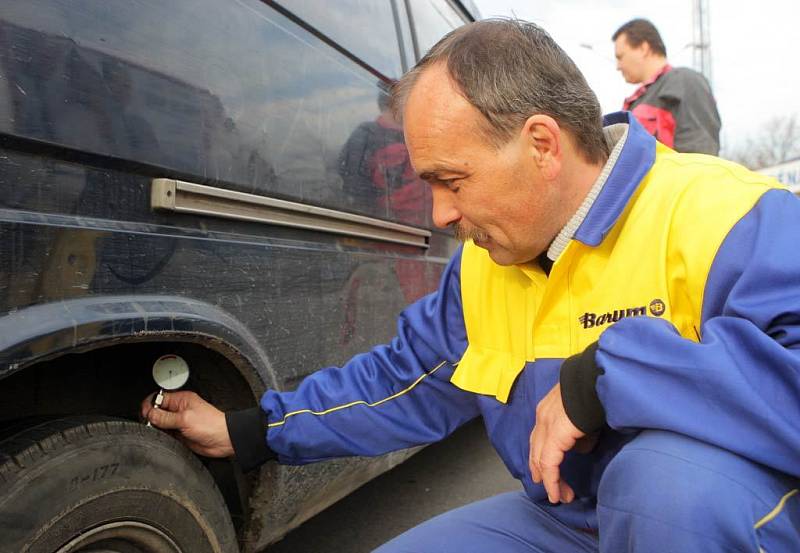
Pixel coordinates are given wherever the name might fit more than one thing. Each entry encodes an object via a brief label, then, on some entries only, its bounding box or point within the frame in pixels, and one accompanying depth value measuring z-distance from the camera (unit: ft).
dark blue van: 3.45
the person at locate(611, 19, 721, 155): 11.71
